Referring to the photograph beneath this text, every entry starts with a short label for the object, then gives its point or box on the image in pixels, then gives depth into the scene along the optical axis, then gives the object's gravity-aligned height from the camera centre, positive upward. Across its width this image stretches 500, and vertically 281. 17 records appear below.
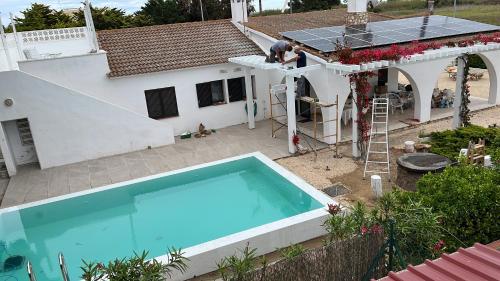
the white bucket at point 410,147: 16.14 -5.61
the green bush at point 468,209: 8.72 -4.48
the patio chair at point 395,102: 22.34 -5.25
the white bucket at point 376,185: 12.90 -5.63
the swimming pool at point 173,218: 11.08 -6.27
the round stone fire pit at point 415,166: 12.89 -5.21
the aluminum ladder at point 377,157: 15.00 -5.99
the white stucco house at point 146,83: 17.59 -2.80
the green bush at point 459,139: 14.73 -5.26
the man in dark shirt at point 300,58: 16.82 -1.75
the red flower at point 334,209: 8.66 -4.31
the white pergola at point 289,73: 16.23 -2.25
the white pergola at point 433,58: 15.21 -2.07
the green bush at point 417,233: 7.82 -4.44
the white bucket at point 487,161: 12.99 -5.19
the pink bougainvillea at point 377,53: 15.42 -1.70
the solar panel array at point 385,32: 18.95 -1.18
